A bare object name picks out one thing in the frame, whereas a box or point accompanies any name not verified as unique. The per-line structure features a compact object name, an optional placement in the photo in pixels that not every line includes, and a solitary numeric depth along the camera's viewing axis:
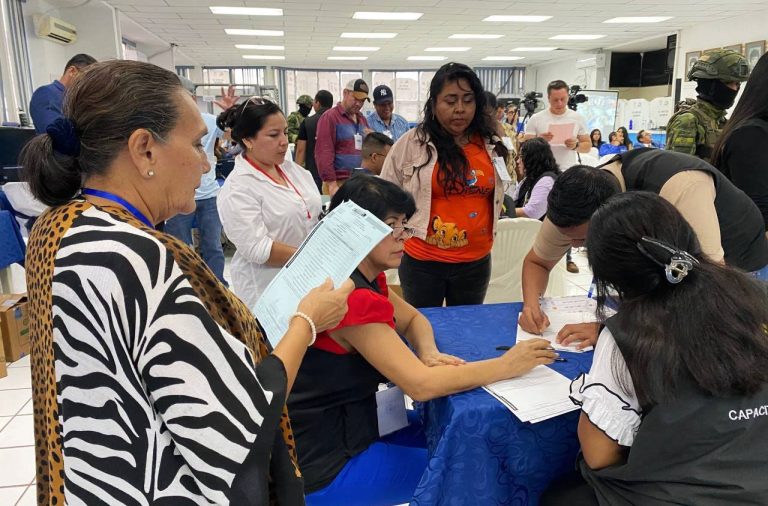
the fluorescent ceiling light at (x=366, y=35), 9.97
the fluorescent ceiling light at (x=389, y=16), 8.26
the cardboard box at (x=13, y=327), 2.91
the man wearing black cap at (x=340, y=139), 4.19
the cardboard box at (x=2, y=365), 2.79
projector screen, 9.66
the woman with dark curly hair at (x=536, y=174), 3.46
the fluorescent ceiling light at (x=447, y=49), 11.86
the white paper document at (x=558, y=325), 1.38
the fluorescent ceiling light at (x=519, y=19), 8.65
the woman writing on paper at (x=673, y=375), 0.87
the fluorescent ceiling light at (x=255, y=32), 9.59
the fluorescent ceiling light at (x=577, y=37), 10.52
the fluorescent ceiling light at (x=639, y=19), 8.73
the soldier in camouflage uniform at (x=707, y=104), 2.08
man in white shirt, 4.51
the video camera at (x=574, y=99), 6.17
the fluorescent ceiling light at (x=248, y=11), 7.81
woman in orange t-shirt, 2.04
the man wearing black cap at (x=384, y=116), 4.58
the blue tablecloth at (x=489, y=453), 1.07
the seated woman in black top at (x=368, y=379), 1.17
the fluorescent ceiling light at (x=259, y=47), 11.41
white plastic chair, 2.70
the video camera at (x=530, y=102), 6.23
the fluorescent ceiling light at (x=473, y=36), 10.15
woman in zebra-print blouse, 0.66
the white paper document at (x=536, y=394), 1.05
